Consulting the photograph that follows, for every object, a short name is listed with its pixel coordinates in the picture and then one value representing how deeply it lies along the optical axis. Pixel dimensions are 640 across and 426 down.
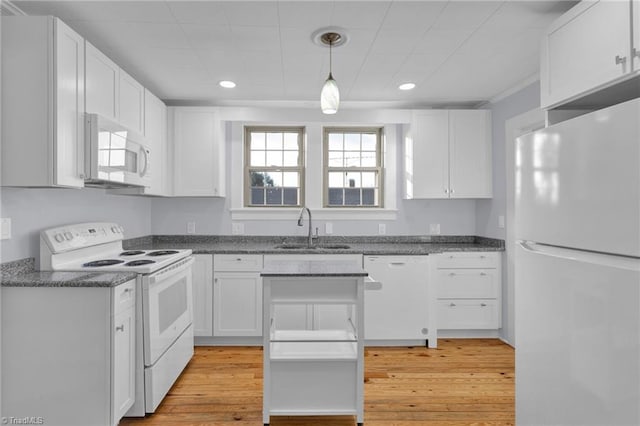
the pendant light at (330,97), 2.12
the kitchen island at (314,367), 2.11
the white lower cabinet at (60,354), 1.90
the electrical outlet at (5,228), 2.02
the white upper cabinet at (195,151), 3.71
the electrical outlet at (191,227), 4.01
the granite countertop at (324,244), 3.41
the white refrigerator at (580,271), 1.32
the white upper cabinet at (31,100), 1.92
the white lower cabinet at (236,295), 3.42
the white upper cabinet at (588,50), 1.60
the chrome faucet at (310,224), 3.76
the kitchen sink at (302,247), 3.73
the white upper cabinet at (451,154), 3.80
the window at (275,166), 4.12
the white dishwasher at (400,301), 3.41
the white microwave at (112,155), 2.17
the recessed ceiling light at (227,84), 3.23
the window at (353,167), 4.16
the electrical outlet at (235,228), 4.03
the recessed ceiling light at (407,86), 3.30
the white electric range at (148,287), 2.26
